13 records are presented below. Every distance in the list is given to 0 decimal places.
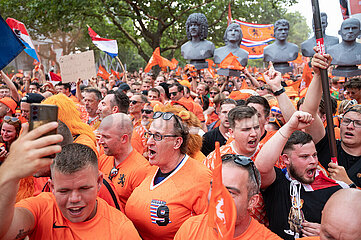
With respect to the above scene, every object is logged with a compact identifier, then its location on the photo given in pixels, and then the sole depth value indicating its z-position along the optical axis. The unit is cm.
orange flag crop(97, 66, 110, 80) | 1233
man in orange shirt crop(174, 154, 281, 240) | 207
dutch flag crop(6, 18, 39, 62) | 653
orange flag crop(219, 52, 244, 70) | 714
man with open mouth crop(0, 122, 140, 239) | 192
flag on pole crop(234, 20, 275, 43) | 1221
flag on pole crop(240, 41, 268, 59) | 1204
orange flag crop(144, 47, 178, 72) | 981
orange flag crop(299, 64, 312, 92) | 575
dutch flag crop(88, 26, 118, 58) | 917
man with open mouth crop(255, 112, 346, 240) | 244
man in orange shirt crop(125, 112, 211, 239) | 256
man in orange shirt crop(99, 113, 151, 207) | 310
